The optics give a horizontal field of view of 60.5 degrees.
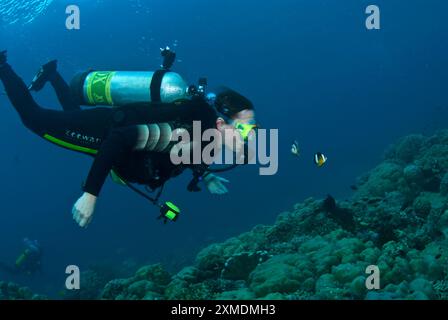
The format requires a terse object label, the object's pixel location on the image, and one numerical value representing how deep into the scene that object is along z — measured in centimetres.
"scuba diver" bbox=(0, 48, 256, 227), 397
